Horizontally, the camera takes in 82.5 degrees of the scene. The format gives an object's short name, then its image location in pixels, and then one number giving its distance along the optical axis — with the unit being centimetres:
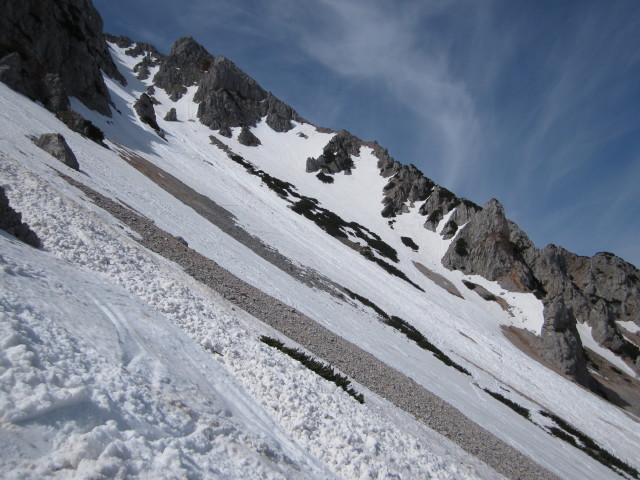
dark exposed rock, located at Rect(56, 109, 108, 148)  3575
